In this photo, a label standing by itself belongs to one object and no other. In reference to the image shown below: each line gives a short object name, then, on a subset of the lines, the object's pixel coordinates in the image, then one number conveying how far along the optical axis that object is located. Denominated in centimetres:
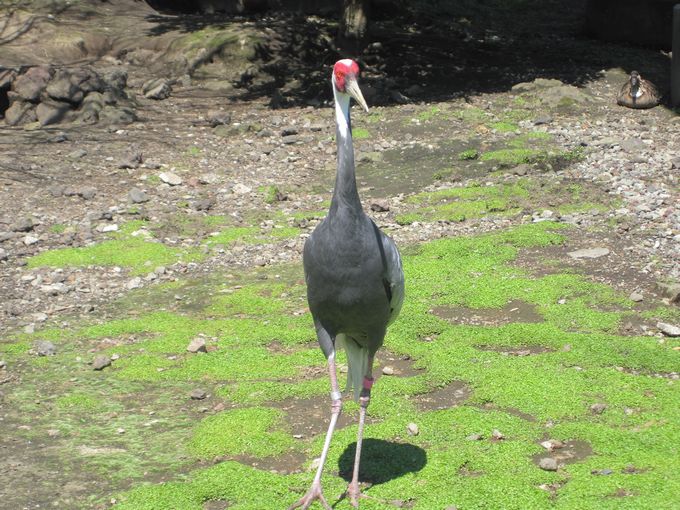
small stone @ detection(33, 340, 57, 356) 995
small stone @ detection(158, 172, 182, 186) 1492
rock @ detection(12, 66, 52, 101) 1755
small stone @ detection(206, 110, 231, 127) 1789
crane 680
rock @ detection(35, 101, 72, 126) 1727
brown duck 1841
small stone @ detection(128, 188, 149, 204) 1418
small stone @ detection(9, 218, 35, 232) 1310
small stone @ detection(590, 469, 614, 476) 715
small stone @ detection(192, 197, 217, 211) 1418
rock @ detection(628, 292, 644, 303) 1042
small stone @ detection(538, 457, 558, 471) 728
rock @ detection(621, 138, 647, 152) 1547
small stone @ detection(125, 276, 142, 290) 1186
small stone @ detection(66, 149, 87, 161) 1563
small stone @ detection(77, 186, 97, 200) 1417
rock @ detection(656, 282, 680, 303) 1020
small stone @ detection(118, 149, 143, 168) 1540
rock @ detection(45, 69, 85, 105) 1755
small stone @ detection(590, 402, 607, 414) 820
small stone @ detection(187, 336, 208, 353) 1000
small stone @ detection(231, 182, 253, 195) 1483
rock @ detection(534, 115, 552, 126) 1750
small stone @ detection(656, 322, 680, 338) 954
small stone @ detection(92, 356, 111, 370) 964
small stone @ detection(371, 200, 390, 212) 1405
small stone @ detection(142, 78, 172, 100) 1938
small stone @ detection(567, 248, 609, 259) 1175
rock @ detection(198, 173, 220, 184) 1514
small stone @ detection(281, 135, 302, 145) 1698
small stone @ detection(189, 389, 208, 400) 900
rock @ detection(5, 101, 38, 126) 1727
